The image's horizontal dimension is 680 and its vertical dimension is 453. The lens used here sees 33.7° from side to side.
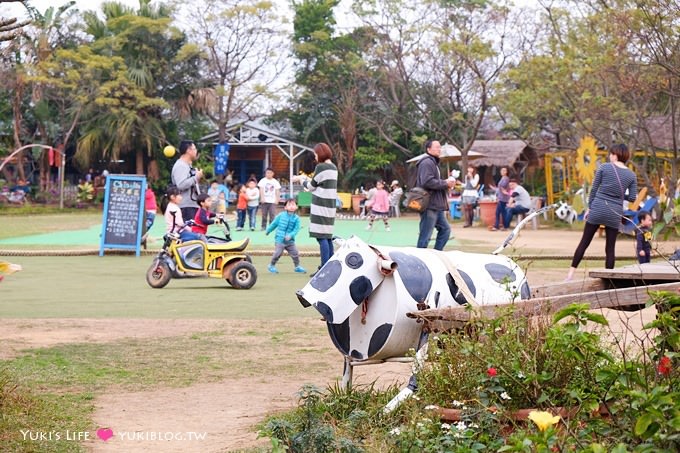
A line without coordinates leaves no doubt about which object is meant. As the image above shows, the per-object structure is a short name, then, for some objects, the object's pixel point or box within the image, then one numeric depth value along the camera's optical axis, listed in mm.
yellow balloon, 19925
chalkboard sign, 19219
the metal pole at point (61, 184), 44000
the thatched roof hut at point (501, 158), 45312
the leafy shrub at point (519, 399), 4102
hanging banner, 45312
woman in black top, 11953
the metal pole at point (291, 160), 46500
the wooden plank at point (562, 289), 6362
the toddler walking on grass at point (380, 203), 31906
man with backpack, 12766
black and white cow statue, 5539
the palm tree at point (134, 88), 45000
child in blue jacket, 15148
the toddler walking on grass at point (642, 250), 14523
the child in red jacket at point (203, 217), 14867
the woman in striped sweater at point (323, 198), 13289
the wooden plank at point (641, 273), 6461
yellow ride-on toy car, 13375
